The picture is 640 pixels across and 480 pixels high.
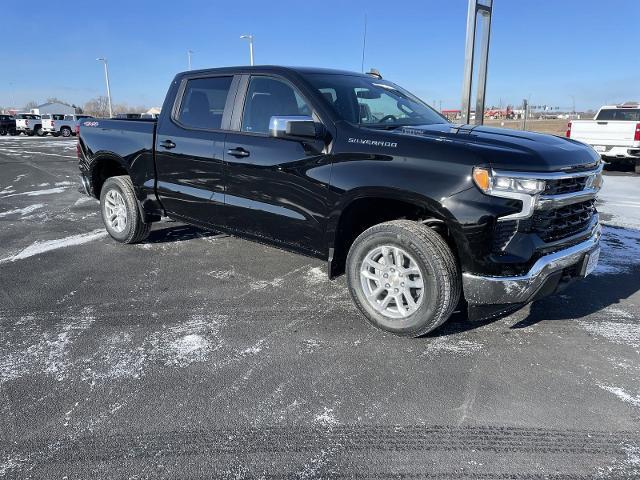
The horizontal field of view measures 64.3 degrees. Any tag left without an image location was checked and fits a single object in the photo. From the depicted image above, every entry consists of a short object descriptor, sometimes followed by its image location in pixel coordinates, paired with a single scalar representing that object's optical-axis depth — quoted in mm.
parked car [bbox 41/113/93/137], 36781
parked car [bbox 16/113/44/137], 37094
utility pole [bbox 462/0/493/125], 8906
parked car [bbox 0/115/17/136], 37438
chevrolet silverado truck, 3080
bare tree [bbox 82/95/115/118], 96562
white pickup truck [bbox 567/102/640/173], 13414
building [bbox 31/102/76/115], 97662
